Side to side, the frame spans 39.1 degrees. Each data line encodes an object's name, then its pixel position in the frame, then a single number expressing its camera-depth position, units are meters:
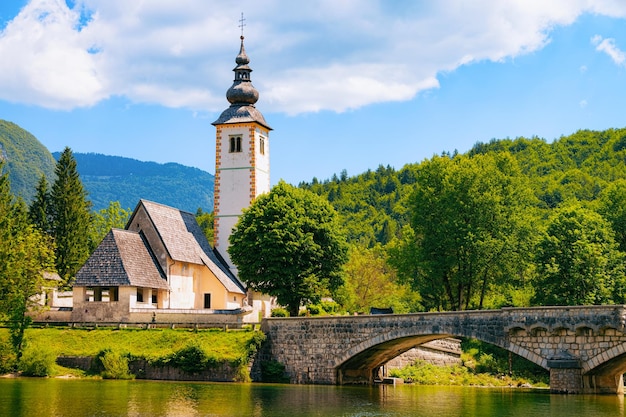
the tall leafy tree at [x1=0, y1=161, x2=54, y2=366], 47.62
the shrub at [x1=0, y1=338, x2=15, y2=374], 45.93
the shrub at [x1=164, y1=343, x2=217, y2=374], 45.72
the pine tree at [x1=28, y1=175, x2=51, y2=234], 76.50
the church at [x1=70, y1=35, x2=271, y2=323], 52.47
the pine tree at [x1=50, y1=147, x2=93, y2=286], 73.38
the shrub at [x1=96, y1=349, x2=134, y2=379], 45.72
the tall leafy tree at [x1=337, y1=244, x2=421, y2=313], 73.75
